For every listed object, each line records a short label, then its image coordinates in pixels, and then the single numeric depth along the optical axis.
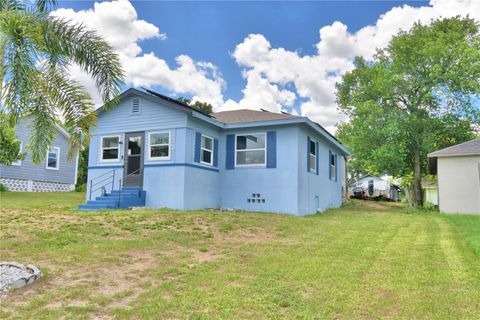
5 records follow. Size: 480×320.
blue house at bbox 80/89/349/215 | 12.47
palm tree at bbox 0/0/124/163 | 5.30
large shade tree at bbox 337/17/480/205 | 19.88
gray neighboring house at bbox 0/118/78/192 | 20.67
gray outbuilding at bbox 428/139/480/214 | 14.75
